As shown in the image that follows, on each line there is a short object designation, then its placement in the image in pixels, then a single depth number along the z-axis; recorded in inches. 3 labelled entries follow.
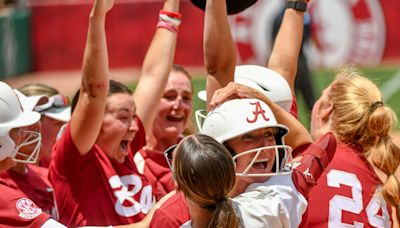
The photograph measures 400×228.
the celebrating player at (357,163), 327.9
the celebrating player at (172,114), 464.4
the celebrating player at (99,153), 347.9
